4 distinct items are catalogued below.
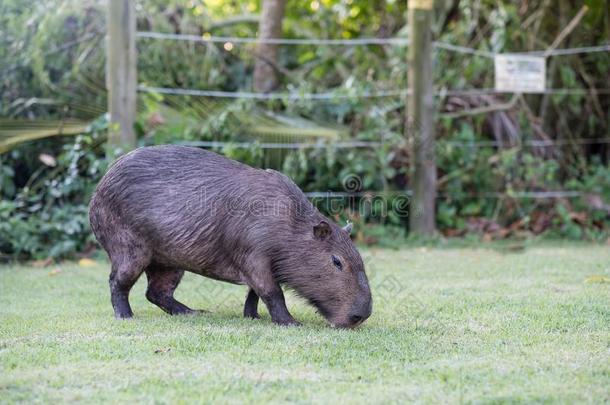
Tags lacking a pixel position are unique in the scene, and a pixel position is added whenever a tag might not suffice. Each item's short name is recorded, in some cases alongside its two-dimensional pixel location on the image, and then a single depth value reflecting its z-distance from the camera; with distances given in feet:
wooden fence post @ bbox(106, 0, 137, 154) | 49.78
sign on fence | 56.59
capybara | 29.53
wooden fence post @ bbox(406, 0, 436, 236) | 54.65
